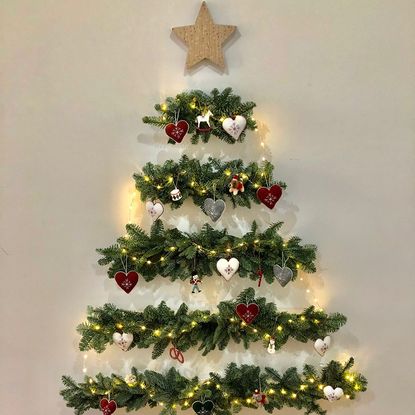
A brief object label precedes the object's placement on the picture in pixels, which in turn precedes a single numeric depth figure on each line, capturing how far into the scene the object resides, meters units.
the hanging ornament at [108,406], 1.62
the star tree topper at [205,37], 1.67
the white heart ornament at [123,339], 1.63
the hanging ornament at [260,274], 1.61
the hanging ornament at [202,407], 1.59
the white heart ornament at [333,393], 1.59
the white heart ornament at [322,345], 1.61
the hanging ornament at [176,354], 1.67
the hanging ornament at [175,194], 1.59
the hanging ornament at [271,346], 1.59
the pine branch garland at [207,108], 1.62
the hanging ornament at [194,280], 1.60
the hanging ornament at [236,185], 1.59
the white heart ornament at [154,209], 1.63
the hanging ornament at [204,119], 1.61
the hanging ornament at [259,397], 1.60
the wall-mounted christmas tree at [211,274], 1.60
